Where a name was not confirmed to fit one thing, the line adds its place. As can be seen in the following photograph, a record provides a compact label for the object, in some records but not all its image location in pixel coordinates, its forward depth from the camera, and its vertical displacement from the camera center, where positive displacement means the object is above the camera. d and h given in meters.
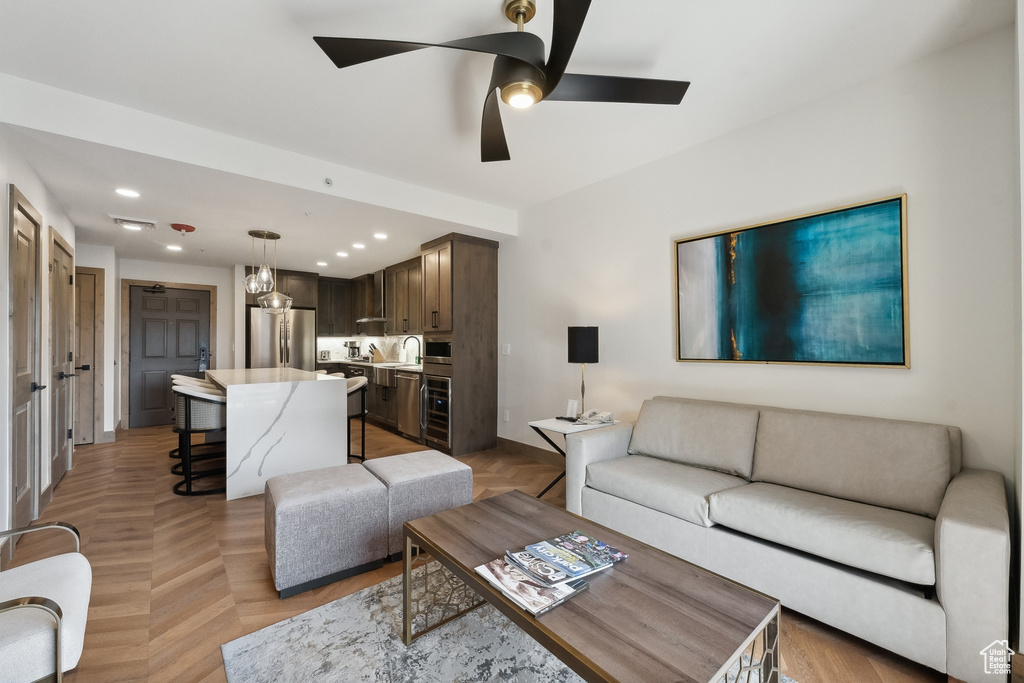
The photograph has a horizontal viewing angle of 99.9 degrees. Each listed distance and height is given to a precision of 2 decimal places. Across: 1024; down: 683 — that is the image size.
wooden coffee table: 1.04 -0.77
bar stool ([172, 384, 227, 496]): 3.38 -0.59
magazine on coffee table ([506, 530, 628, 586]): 1.38 -0.75
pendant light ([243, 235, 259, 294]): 4.38 +0.60
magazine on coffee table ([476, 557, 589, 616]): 1.24 -0.75
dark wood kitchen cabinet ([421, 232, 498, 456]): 4.66 +0.17
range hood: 6.74 +0.64
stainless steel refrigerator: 6.40 +0.05
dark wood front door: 6.12 -0.02
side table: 3.08 -0.63
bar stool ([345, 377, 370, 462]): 4.14 -0.56
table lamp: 3.39 -0.03
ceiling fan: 1.59 +1.14
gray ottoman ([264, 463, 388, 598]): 2.04 -0.92
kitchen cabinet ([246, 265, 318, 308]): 6.74 +0.89
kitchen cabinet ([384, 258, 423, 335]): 5.64 +0.62
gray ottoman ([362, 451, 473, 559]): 2.34 -0.81
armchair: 1.11 -0.77
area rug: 1.56 -1.20
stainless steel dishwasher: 5.24 -0.78
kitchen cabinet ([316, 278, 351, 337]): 7.33 +0.60
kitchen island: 3.37 -0.70
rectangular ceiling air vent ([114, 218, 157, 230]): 4.16 +1.17
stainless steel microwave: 4.77 -0.09
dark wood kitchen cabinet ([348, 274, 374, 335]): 7.17 +0.73
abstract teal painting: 2.29 +0.31
